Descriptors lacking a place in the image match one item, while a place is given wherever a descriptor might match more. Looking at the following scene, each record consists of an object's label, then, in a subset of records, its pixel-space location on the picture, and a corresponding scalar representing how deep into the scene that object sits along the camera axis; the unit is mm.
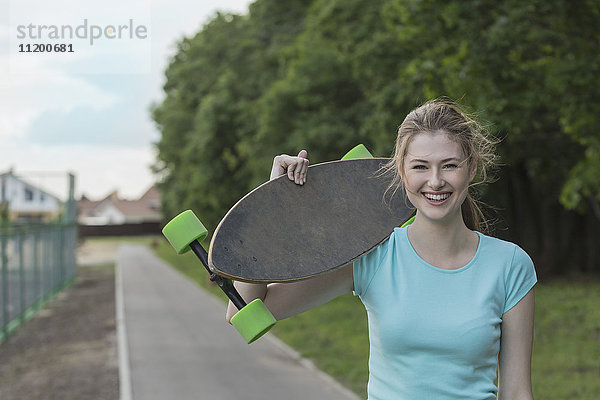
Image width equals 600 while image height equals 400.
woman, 2006
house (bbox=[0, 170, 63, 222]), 21016
